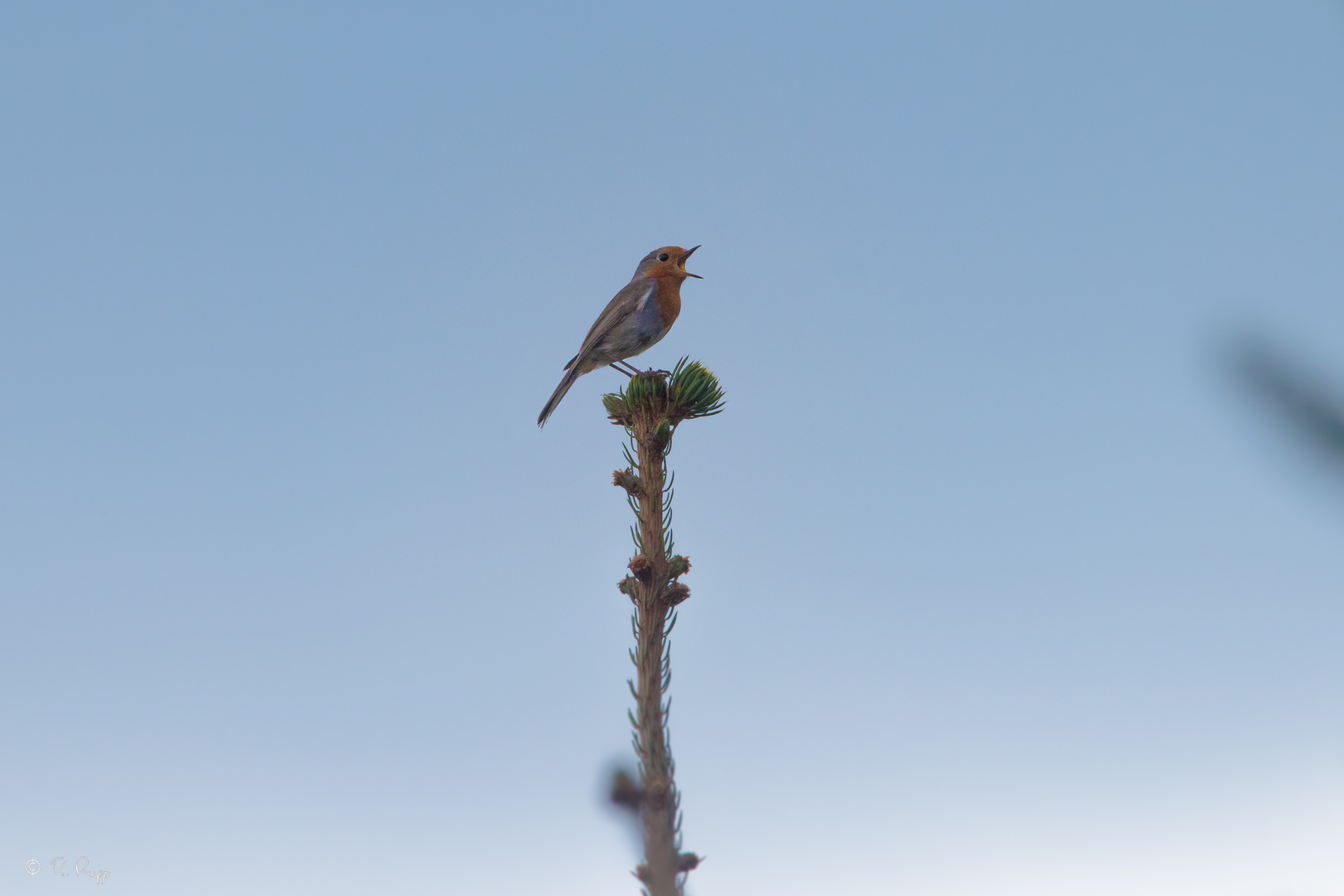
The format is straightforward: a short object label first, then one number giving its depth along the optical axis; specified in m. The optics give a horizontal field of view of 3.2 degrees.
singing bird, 13.04
